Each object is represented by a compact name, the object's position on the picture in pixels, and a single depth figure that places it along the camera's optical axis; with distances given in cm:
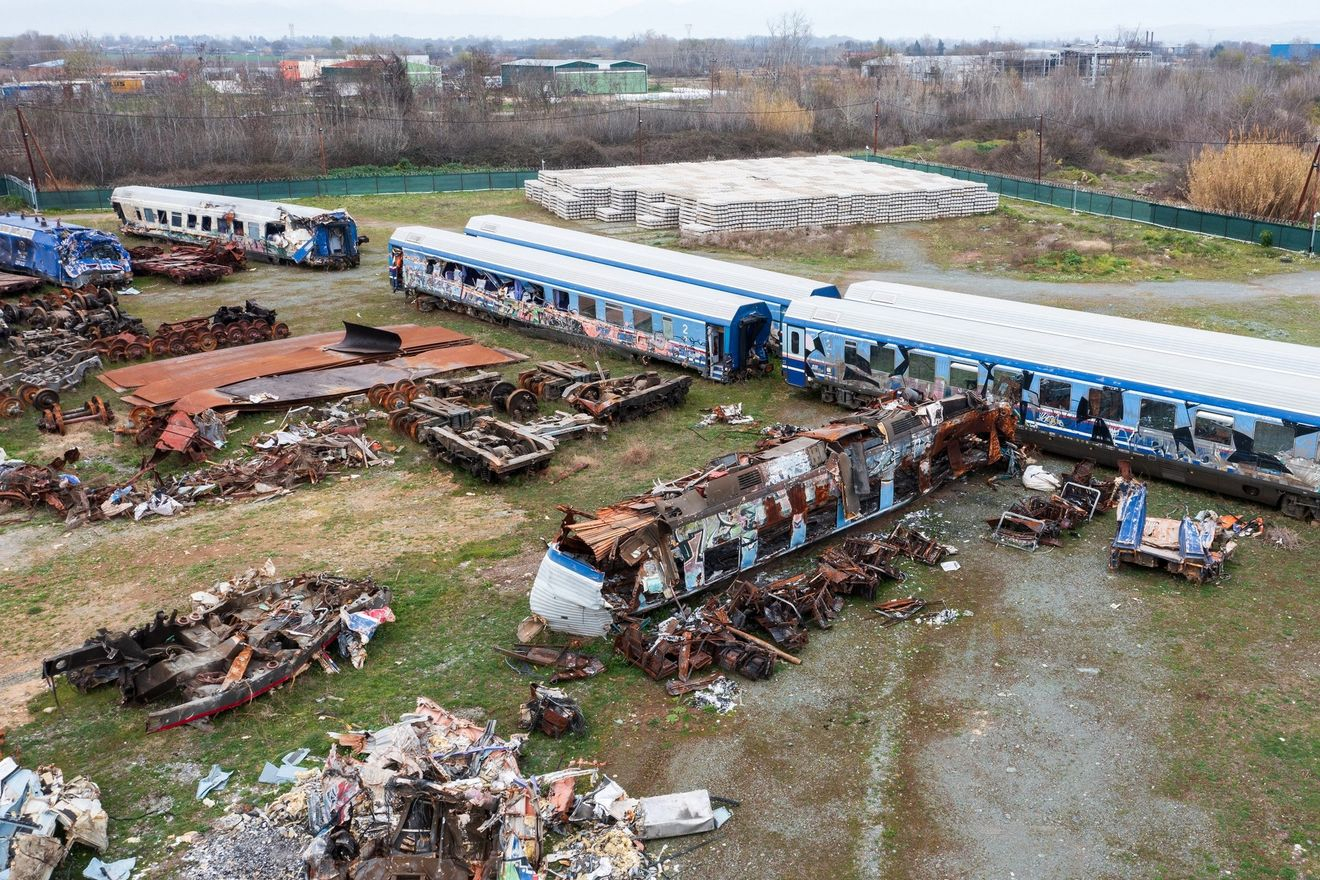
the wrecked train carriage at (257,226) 4141
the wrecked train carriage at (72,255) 3703
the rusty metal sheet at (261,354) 2805
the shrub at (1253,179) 4566
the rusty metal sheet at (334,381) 2542
